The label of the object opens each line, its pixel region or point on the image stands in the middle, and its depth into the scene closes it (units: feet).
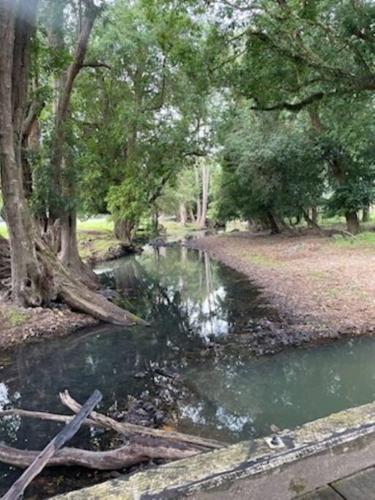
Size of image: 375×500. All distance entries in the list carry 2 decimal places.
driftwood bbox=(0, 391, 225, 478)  10.64
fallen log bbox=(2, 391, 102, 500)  6.20
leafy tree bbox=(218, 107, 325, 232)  56.39
